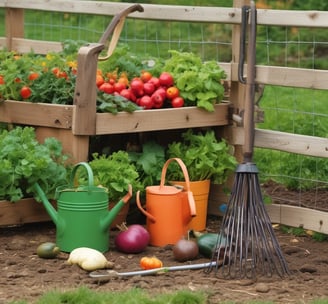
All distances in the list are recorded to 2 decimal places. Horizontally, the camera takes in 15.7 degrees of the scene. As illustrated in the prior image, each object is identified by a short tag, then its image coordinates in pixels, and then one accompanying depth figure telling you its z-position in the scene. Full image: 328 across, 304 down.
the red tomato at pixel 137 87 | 8.08
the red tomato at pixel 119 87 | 8.11
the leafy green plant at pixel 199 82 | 8.16
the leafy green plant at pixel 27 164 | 7.36
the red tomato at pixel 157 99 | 8.08
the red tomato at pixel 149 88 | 8.14
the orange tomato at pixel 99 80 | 8.04
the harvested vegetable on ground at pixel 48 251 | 6.96
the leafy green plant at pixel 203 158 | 8.03
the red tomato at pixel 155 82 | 8.20
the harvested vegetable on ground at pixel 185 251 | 6.95
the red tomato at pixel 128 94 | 8.03
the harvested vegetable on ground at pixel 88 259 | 6.61
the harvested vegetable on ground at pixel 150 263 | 6.64
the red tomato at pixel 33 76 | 8.14
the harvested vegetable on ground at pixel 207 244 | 7.05
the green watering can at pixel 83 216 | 7.08
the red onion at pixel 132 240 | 7.17
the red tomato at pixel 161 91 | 8.10
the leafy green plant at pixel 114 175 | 7.58
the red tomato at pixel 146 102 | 8.03
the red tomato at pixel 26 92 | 7.97
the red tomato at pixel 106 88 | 8.00
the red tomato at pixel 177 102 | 8.17
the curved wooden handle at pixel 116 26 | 7.85
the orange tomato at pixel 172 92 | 8.17
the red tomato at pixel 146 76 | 8.28
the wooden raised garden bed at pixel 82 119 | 7.53
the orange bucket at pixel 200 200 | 8.04
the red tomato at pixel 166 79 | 8.22
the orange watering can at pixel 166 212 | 7.49
